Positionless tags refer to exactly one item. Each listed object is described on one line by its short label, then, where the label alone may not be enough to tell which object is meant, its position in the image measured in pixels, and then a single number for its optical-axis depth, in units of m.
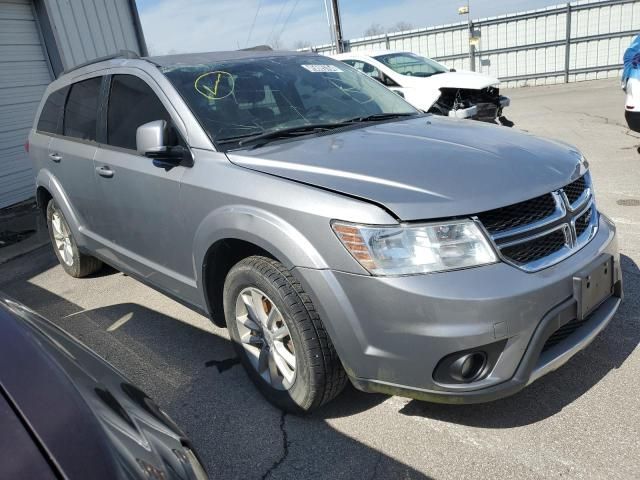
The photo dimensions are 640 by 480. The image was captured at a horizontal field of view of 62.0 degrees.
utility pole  20.07
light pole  20.34
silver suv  2.04
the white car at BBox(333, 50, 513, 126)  9.70
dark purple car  1.13
